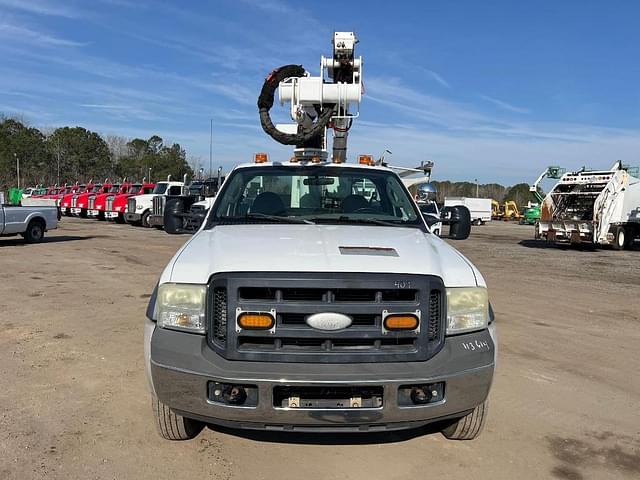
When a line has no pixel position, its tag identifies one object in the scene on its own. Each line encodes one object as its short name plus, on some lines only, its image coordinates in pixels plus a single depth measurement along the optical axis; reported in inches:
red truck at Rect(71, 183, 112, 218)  1195.3
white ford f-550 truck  114.5
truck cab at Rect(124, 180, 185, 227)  990.8
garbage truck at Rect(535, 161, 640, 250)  758.5
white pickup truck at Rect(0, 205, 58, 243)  639.1
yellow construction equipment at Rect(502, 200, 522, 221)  2114.9
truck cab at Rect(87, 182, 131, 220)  1118.4
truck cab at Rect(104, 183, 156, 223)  1066.1
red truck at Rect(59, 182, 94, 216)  1259.8
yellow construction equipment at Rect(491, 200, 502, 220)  2162.2
